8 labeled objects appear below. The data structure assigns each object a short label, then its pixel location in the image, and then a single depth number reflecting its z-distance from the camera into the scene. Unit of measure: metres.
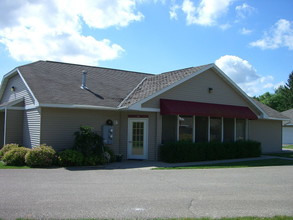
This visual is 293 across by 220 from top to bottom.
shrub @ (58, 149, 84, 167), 14.23
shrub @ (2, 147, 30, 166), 14.30
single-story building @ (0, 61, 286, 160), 15.92
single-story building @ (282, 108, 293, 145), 37.86
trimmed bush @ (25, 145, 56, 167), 13.80
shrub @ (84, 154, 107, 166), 14.75
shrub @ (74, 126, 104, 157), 14.98
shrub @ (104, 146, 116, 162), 16.08
